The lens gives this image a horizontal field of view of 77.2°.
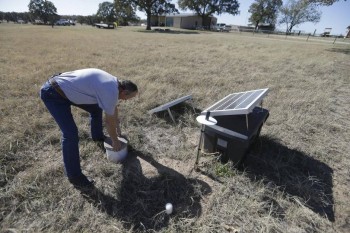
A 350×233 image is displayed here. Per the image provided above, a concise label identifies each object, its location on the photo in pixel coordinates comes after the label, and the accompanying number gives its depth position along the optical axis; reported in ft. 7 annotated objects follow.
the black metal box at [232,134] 8.00
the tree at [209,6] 142.00
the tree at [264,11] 176.35
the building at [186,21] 168.83
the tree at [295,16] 171.68
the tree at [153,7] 103.14
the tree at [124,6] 101.21
